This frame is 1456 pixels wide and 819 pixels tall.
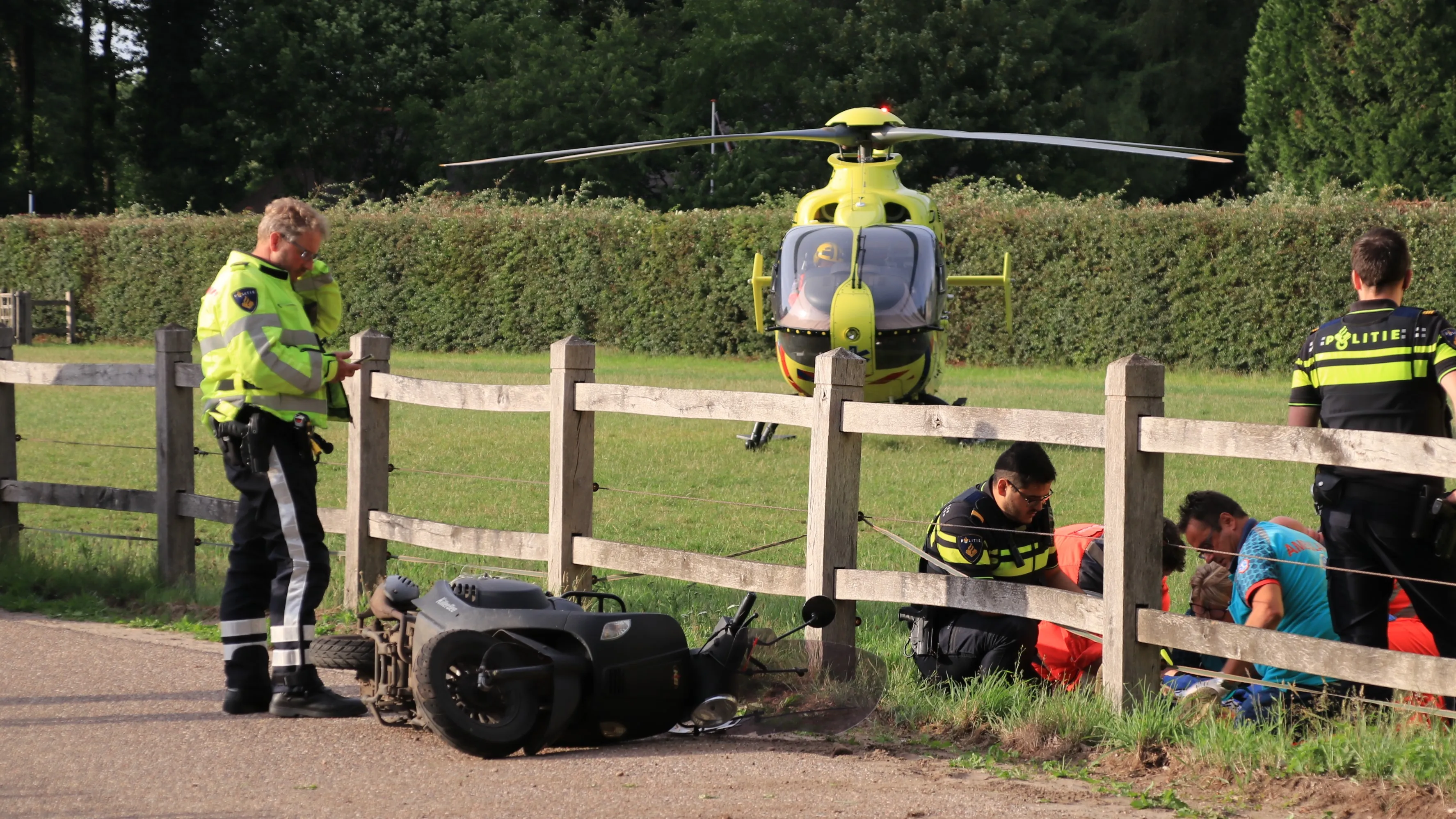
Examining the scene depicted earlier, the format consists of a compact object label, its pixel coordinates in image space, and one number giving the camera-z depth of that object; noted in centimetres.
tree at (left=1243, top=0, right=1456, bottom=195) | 6981
